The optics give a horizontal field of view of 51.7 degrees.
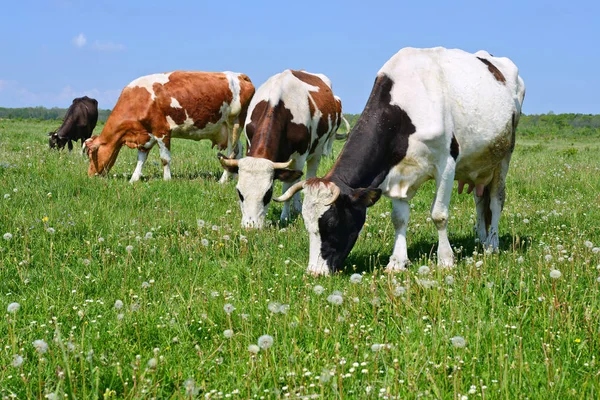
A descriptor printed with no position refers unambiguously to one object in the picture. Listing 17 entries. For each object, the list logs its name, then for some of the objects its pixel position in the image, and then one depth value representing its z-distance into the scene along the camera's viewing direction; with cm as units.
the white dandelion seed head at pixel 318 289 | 474
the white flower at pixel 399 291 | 473
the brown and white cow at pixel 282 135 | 952
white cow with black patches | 650
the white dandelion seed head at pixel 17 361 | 330
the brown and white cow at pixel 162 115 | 1473
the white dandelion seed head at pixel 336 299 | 414
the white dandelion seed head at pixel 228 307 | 418
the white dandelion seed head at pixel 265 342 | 347
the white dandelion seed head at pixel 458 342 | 353
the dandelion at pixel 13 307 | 402
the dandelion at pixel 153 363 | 327
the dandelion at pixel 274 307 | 417
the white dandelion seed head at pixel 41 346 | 343
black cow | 2361
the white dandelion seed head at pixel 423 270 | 521
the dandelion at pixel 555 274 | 462
